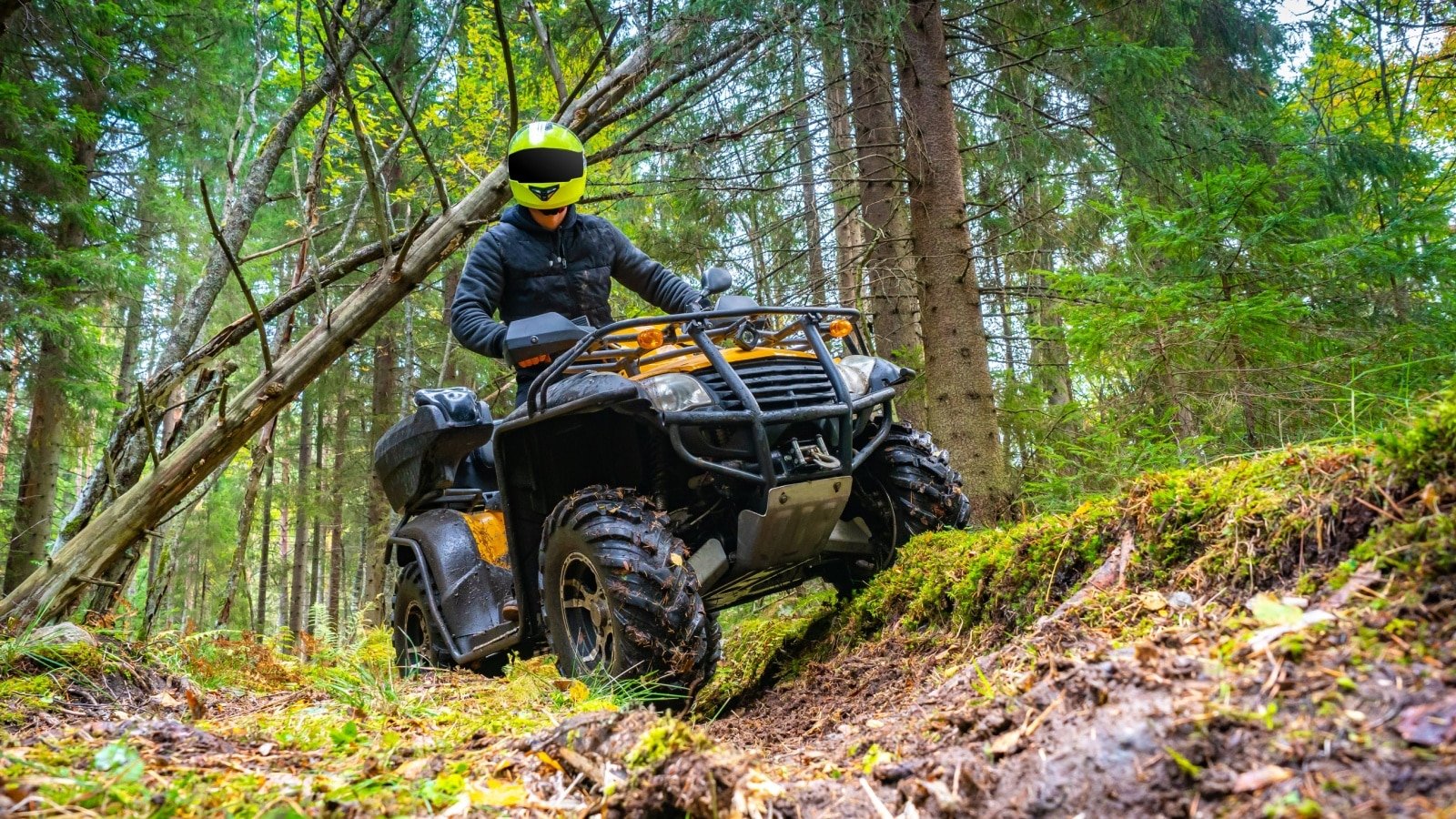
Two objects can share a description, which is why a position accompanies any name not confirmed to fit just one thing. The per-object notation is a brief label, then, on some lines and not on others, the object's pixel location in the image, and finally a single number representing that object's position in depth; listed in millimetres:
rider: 4227
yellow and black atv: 3107
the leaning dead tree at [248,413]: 4273
